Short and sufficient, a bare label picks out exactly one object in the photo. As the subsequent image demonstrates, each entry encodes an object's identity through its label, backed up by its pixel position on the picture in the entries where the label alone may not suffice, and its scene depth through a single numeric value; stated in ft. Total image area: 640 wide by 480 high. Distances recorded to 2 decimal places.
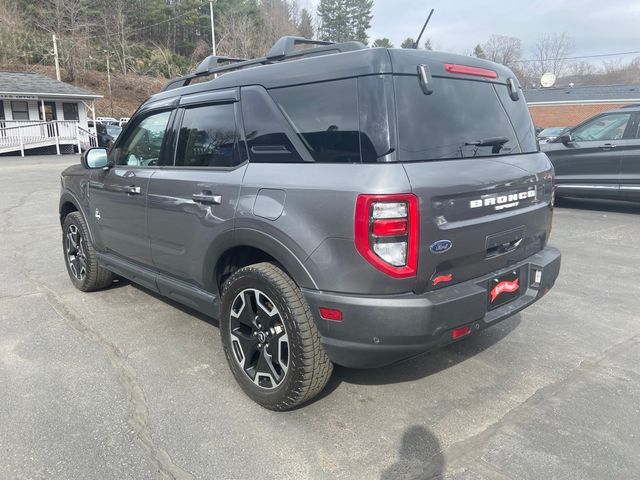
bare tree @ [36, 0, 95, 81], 148.46
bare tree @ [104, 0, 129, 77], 170.71
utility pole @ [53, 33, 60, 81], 123.95
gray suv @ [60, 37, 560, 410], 7.88
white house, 89.71
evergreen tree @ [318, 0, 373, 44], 218.18
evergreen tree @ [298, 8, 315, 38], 218.98
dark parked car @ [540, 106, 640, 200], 28.76
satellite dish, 122.11
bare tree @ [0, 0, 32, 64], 141.59
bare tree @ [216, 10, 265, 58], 155.74
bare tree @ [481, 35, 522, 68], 209.46
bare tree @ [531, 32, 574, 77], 215.31
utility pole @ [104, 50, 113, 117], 148.25
